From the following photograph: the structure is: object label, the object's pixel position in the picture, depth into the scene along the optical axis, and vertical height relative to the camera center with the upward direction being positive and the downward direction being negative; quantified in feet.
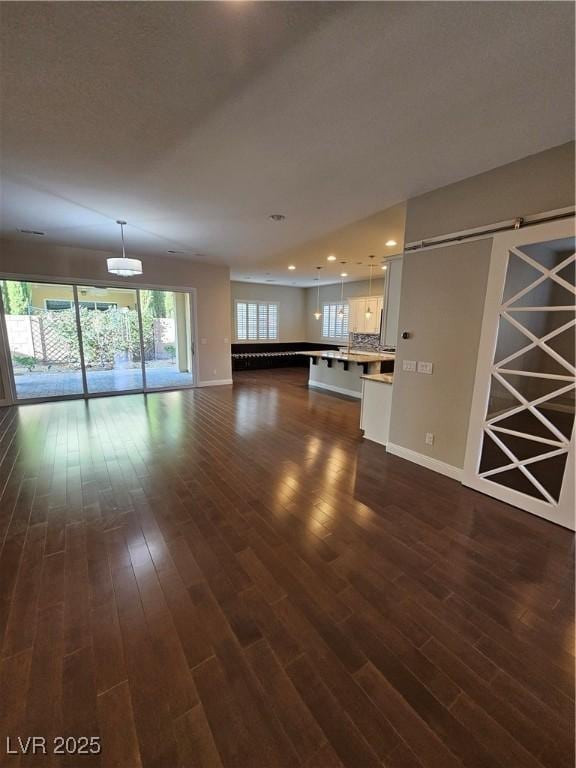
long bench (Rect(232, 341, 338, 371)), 34.78 -2.95
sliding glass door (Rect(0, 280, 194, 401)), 18.79 -0.78
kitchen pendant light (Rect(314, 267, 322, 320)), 38.82 +3.58
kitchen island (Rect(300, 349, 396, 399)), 21.16 -2.75
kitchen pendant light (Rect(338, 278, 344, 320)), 35.10 +4.02
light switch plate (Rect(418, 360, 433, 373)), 10.90 -1.24
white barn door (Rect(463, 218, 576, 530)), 8.00 -0.89
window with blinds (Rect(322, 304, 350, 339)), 35.68 +1.10
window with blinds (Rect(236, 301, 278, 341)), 36.24 +1.00
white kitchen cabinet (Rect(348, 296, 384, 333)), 30.12 +1.65
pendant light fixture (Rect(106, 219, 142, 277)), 13.88 +2.73
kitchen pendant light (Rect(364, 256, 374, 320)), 29.99 +2.07
